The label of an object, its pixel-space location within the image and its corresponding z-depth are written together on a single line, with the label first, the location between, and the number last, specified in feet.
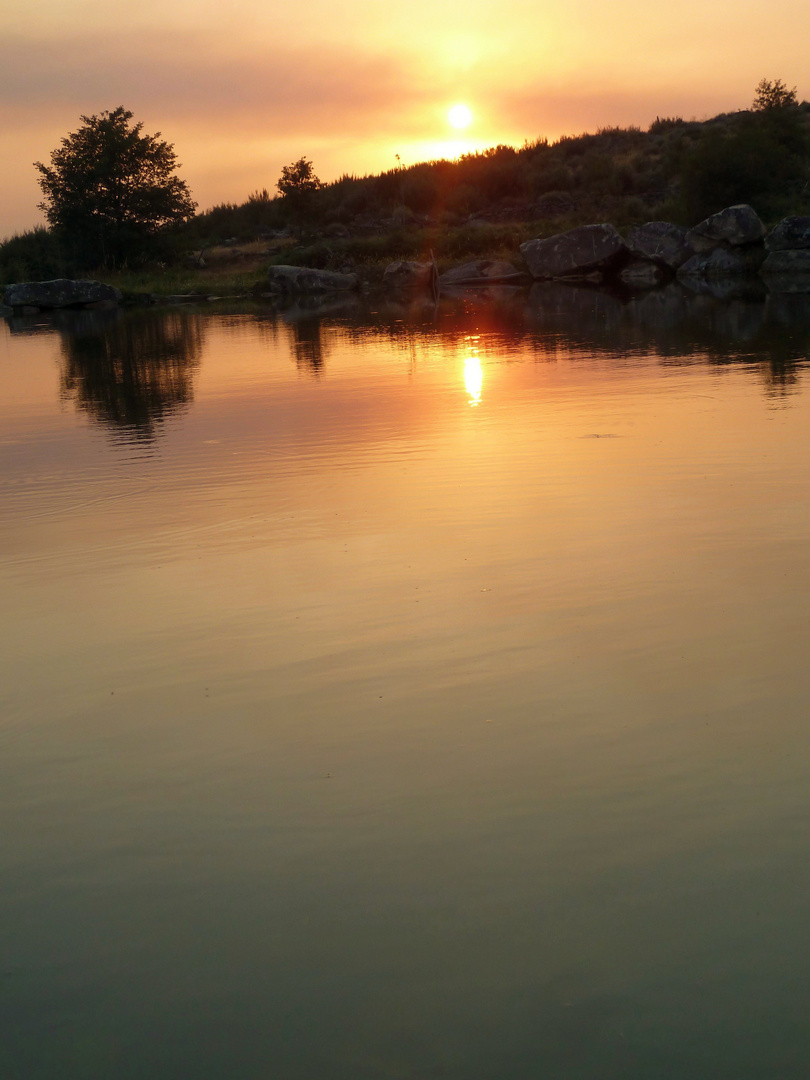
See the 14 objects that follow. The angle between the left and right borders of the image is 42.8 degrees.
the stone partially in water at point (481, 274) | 111.65
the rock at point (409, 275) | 116.88
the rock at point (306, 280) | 117.19
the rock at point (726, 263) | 92.79
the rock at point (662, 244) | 98.32
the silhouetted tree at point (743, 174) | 102.78
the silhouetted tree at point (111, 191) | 139.85
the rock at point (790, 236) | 84.23
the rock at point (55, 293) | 113.39
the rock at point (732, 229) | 90.74
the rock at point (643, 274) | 97.04
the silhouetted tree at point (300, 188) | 159.43
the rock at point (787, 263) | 85.87
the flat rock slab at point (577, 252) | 102.63
